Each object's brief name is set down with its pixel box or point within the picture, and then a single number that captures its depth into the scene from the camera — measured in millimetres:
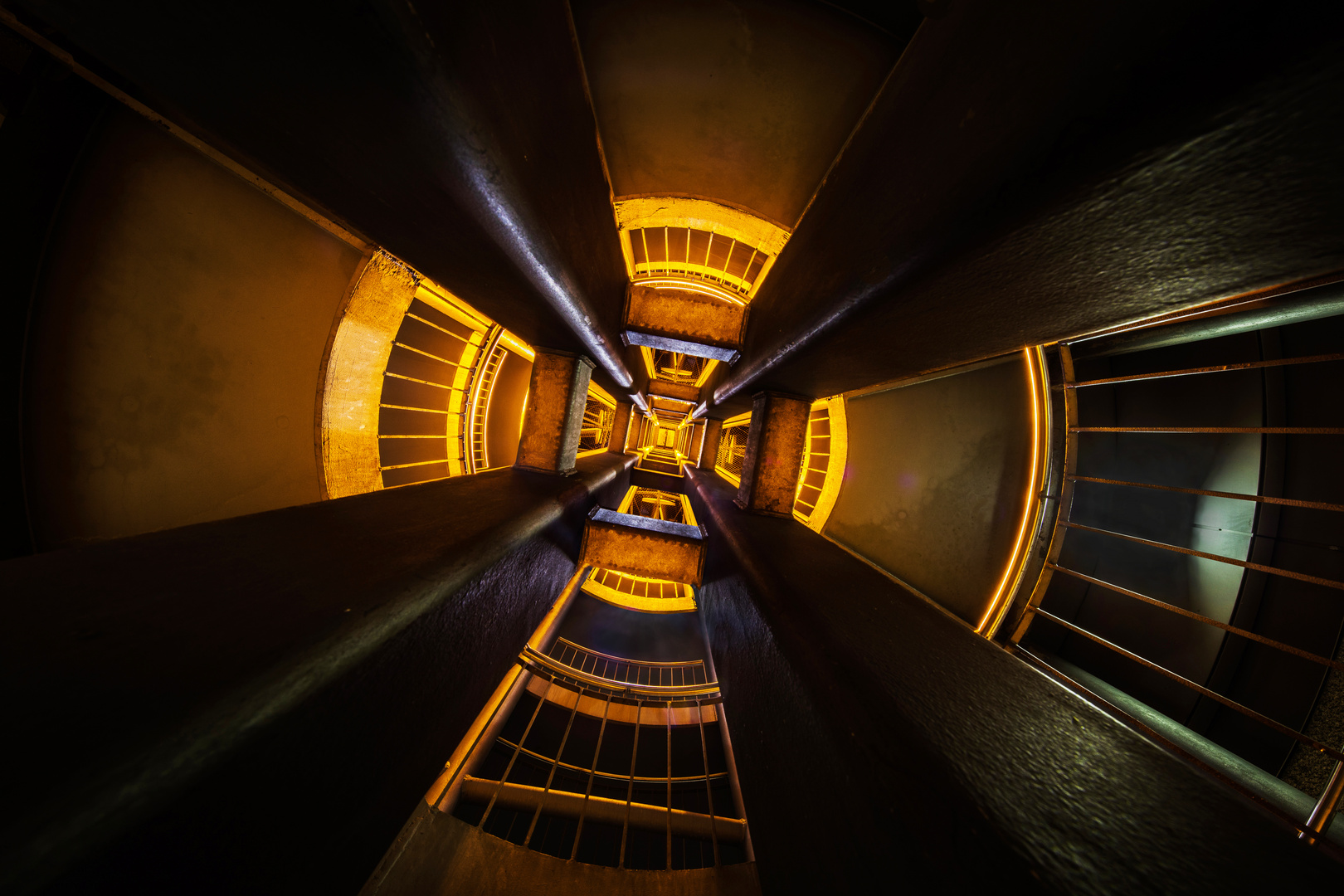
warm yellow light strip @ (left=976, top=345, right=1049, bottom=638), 2863
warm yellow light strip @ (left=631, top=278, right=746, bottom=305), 4199
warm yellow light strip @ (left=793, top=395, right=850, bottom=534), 5590
